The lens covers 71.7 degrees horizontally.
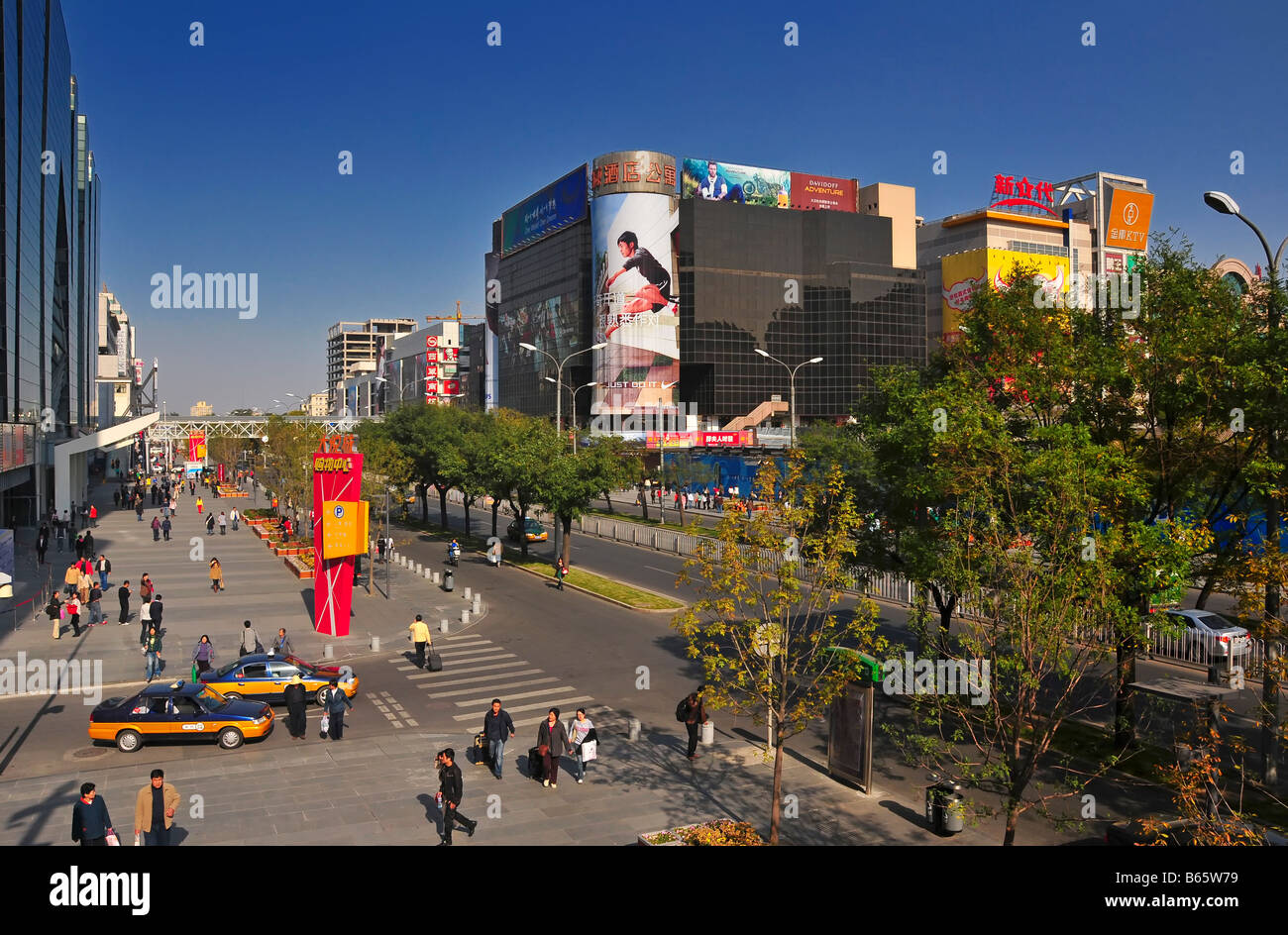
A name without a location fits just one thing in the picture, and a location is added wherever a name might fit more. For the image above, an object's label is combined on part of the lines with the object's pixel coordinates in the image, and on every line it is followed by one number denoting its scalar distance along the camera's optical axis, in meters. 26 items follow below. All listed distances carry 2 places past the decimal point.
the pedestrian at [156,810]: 12.84
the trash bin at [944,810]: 14.17
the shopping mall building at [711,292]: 112.38
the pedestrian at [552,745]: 16.30
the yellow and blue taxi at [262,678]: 21.36
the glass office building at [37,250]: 52.22
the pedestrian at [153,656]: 23.31
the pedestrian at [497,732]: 16.75
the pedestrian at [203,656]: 22.73
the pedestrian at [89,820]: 11.93
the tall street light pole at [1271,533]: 13.30
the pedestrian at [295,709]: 19.03
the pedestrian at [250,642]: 24.81
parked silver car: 23.88
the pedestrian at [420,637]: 24.97
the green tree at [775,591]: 12.88
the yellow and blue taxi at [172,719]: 18.25
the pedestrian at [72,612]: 28.17
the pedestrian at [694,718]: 17.77
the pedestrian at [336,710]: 18.88
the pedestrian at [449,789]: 13.61
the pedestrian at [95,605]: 30.27
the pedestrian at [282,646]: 24.54
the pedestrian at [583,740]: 16.67
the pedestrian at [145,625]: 25.19
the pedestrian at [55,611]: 28.17
